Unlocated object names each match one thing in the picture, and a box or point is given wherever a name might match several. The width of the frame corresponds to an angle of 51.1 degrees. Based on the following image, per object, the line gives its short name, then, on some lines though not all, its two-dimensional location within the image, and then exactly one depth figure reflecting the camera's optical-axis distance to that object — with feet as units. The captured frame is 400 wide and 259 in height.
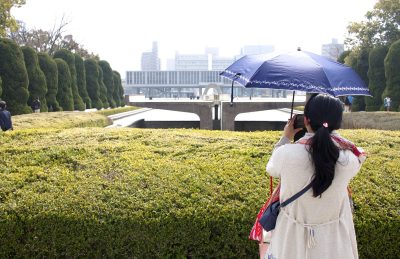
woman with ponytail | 6.94
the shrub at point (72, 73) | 89.76
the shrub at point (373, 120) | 38.75
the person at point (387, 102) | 69.15
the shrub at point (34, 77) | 69.41
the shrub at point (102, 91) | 111.75
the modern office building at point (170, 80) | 357.82
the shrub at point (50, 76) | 75.41
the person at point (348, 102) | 83.67
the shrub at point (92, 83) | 105.50
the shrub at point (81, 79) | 96.73
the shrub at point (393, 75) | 69.15
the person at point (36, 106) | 67.31
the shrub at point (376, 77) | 77.20
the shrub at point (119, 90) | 129.59
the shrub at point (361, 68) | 83.66
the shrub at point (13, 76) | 62.44
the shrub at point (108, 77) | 121.08
